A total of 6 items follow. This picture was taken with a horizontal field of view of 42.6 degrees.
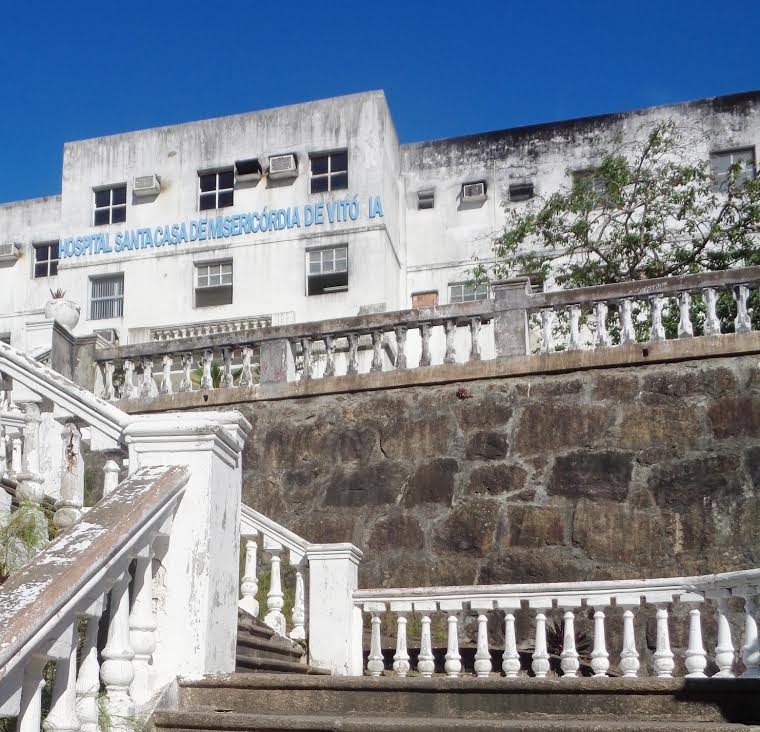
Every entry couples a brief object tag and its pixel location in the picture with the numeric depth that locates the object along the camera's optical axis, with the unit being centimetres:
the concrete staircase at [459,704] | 388
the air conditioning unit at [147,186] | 2211
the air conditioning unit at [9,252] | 2453
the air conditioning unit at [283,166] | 2130
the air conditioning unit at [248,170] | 2169
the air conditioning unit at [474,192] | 2166
